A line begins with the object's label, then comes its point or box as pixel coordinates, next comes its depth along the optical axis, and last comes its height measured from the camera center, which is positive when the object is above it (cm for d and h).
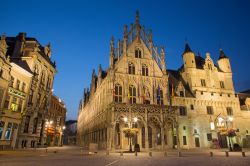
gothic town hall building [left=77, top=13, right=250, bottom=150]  3080 +644
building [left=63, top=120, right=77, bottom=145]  8452 +30
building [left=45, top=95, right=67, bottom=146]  4100 +277
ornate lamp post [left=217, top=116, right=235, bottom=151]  2456 +13
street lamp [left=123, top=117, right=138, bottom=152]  2311 +14
